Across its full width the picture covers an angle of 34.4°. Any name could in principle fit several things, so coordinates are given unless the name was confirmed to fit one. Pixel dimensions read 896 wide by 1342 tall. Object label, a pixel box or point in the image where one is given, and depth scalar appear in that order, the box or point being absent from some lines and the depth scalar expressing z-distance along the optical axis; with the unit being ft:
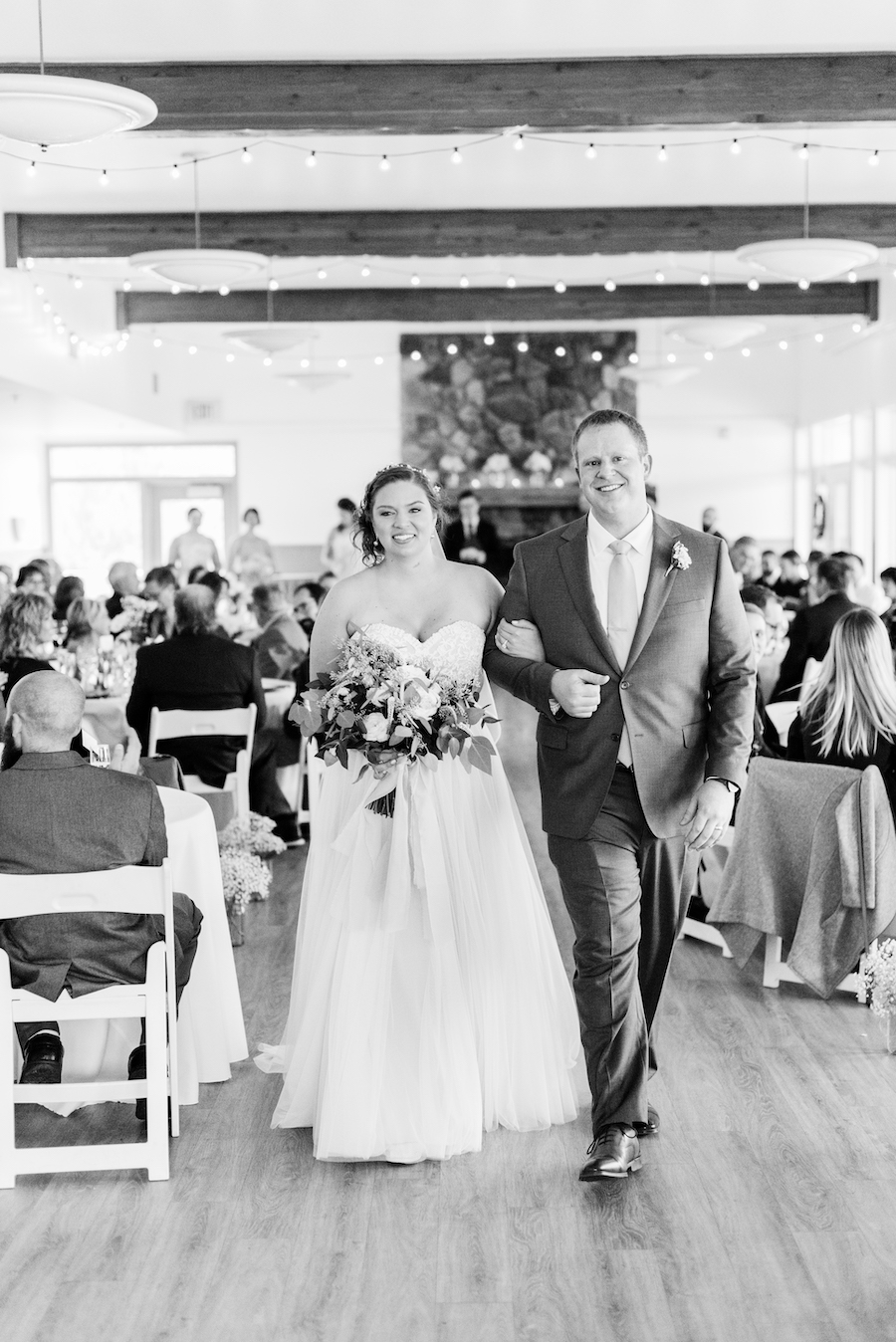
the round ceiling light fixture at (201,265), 29.91
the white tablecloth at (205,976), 13.44
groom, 11.34
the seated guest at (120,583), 35.88
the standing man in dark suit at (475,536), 56.75
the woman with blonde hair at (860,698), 15.70
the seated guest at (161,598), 27.99
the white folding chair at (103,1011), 11.15
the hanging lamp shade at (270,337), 43.78
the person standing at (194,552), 46.75
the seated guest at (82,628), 24.73
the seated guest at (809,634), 25.58
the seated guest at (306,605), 32.65
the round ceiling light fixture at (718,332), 42.39
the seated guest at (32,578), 30.55
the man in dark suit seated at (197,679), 21.75
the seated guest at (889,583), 32.89
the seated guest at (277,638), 27.71
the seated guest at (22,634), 20.17
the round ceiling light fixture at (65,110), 16.34
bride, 12.05
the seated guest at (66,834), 11.75
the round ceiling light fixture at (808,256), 27.81
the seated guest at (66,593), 30.83
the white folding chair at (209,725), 20.52
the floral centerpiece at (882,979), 13.87
